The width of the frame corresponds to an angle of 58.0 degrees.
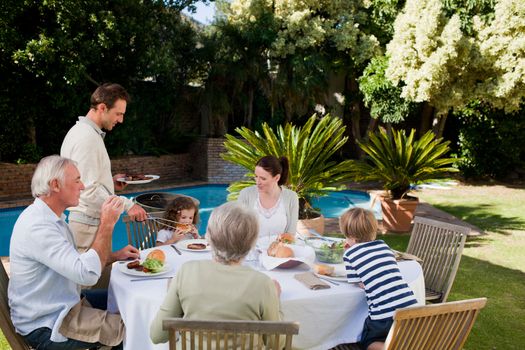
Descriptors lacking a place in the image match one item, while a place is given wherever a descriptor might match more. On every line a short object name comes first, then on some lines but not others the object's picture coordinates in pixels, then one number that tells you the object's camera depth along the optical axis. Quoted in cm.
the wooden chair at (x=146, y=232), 391
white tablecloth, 234
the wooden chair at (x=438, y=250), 352
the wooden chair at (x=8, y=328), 228
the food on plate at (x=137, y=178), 481
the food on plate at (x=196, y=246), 313
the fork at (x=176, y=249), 306
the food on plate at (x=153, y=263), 263
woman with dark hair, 382
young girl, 366
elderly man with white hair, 224
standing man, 327
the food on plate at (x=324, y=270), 269
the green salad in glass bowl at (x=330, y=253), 293
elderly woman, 186
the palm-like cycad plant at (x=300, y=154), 604
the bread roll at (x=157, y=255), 278
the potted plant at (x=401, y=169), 709
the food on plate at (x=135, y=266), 269
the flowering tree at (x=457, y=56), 1033
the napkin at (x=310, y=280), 250
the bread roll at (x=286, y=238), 330
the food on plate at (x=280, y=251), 290
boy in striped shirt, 245
